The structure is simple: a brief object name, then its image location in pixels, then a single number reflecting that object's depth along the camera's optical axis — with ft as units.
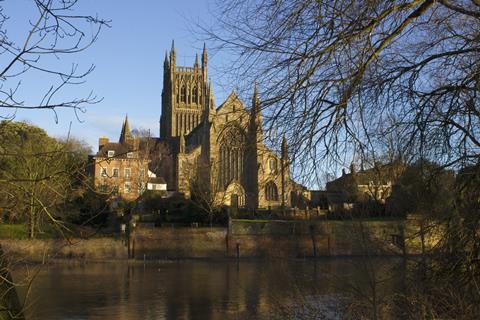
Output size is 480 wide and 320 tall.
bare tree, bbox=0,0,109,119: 11.85
